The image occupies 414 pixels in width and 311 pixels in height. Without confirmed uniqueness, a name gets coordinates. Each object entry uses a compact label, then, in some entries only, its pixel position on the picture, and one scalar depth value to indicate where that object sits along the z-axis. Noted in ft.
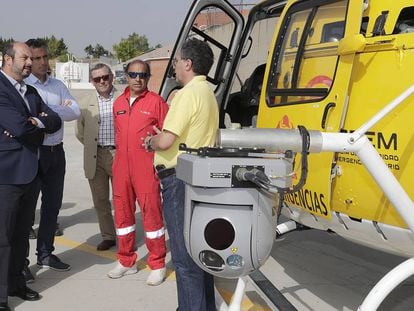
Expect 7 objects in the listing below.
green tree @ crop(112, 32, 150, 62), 214.07
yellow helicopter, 6.97
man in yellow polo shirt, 9.56
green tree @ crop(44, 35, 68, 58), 264.52
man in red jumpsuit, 13.23
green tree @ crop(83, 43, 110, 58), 353.31
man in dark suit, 10.80
